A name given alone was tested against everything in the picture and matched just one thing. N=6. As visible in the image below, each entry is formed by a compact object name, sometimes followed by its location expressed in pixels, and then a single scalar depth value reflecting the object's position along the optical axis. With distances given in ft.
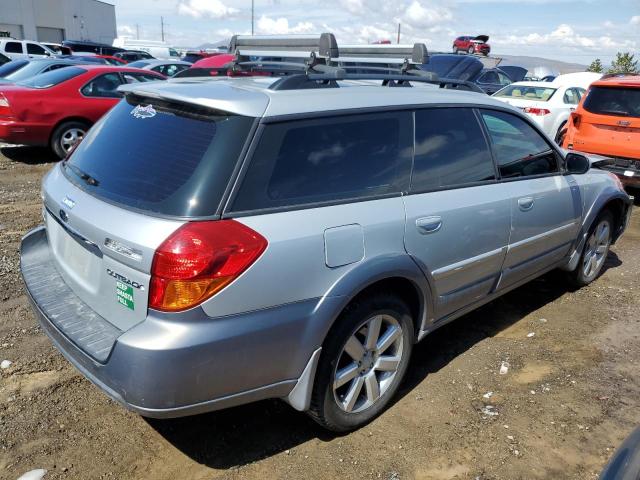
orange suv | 24.57
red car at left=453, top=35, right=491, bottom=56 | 85.35
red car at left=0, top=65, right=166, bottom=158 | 27.12
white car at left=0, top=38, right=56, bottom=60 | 72.93
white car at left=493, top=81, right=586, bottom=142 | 35.99
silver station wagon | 7.30
